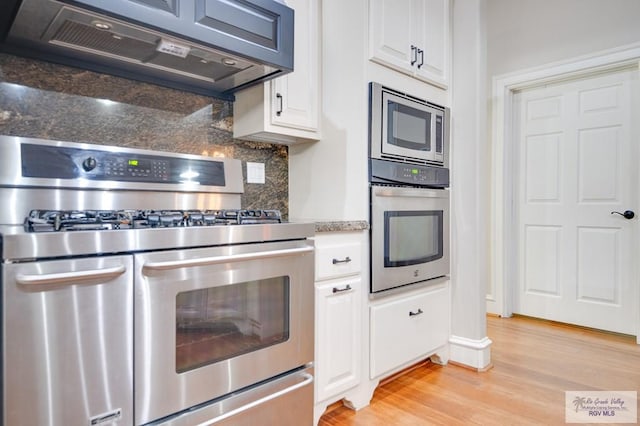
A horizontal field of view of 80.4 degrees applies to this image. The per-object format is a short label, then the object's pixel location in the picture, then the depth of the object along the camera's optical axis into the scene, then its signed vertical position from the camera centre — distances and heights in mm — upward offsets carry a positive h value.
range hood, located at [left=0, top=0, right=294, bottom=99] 1159 +596
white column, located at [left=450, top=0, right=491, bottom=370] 2312 +138
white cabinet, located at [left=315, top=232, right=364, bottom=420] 1638 -479
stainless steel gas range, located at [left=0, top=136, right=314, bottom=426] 916 -256
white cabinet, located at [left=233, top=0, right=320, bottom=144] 1772 +533
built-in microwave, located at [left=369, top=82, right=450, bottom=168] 1924 +453
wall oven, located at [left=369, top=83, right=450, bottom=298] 1913 +106
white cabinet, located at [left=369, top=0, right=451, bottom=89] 1938 +965
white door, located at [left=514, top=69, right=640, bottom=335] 2875 +72
